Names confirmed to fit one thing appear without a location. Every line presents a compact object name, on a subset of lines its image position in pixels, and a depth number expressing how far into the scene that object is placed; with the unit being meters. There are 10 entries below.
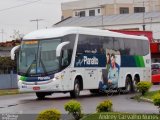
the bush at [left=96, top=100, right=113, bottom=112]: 15.99
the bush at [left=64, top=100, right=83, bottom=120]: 15.30
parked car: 46.44
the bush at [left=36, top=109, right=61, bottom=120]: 13.83
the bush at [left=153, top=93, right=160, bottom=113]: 15.81
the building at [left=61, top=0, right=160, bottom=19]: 103.12
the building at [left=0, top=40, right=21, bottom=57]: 52.45
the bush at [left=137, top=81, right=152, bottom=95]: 27.28
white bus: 26.27
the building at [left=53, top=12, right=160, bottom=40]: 84.06
